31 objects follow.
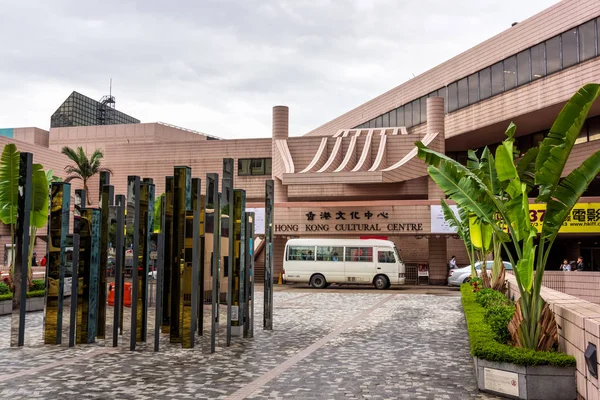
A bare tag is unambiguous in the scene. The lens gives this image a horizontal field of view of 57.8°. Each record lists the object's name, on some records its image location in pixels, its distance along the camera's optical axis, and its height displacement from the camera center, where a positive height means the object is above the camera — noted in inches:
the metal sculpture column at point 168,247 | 455.5 -2.1
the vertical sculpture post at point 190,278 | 414.6 -25.9
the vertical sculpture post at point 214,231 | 411.8 +11.0
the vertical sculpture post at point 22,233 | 428.5 +9.0
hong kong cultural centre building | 1103.0 +254.7
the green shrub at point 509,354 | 291.7 -60.0
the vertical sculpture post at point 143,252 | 441.4 -6.1
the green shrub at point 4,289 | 681.0 -56.0
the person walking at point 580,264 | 1053.8 -36.8
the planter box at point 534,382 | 290.8 -74.0
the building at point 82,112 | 3388.3 +856.2
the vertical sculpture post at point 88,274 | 453.4 -25.0
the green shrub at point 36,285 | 732.3 -55.8
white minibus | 1071.6 -35.0
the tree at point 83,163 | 1473.9 +221.0
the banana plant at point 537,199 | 294.2 +27.9
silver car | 1095.6 -62.3
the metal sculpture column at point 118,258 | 440.5 -11.5
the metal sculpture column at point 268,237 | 510.0 +7.2
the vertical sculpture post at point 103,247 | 466.3 -2.2
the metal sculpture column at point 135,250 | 428.1 -4.4
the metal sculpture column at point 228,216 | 444.1 +23.6
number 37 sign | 1104.2 +55.1
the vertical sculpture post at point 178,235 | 436.5 +7.8
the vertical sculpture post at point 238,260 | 472.4 -13.4
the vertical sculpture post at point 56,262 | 447.2 -14.6
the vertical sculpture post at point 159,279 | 421.4 -27.0
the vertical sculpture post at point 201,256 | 444.5 -9.8
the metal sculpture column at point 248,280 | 483.5 -31.8
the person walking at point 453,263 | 1242.0 -41.4
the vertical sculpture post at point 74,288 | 442.3 -36.1
